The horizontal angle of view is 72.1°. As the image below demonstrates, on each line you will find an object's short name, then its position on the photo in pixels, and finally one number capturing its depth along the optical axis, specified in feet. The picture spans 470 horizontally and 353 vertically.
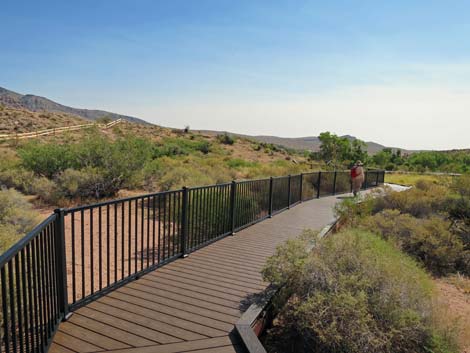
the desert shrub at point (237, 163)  75.58
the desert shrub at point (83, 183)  36.60
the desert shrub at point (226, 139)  161.61
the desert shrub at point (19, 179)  40.04
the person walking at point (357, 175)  45.16
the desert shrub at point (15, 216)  21.83
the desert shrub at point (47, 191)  35.96
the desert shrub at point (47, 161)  42.04
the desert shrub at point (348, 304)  11.46
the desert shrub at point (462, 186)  31.27
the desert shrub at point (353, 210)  27.63
